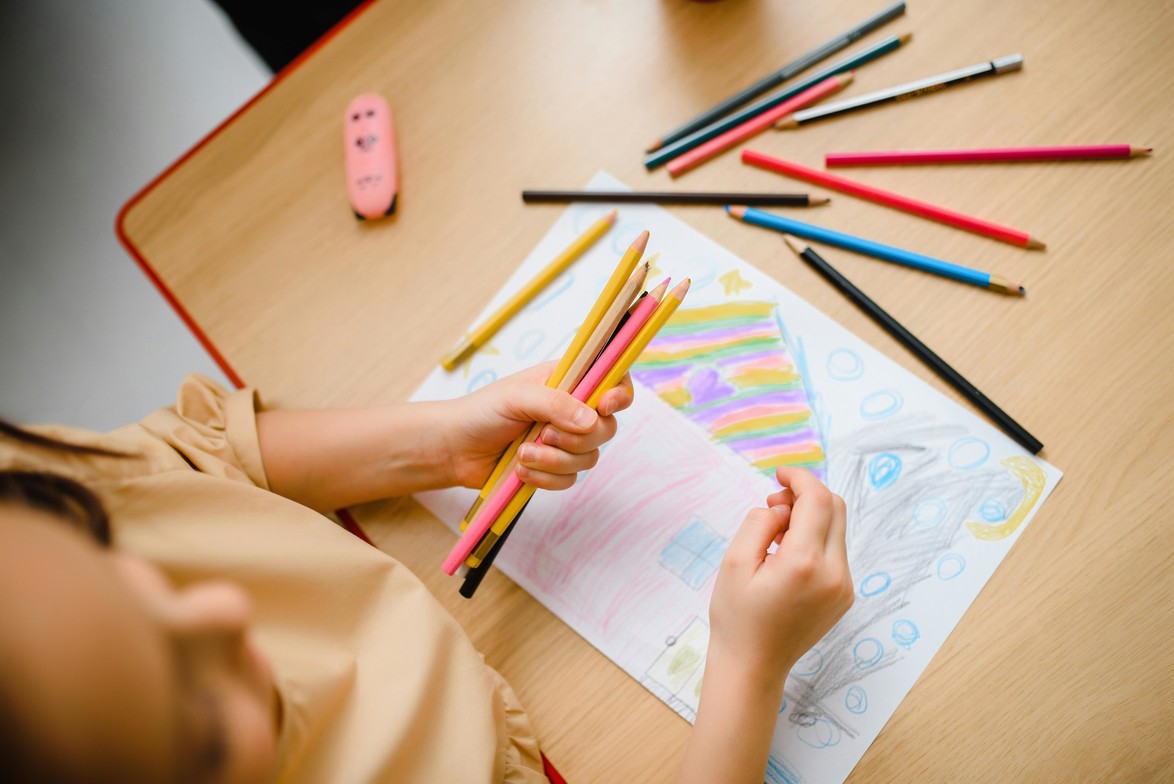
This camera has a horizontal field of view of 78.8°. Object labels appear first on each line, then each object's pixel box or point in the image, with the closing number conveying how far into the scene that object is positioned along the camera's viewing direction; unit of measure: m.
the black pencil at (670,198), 0.59
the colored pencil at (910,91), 0.58
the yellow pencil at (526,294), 0.60
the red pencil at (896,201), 0.56
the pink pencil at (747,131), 0.61
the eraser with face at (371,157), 0.62
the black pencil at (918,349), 0.52
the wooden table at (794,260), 0.48
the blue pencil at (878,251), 0.55
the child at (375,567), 0.43
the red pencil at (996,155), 0.56
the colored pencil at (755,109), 0.61
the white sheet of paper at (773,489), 0.49
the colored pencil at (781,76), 0.61
